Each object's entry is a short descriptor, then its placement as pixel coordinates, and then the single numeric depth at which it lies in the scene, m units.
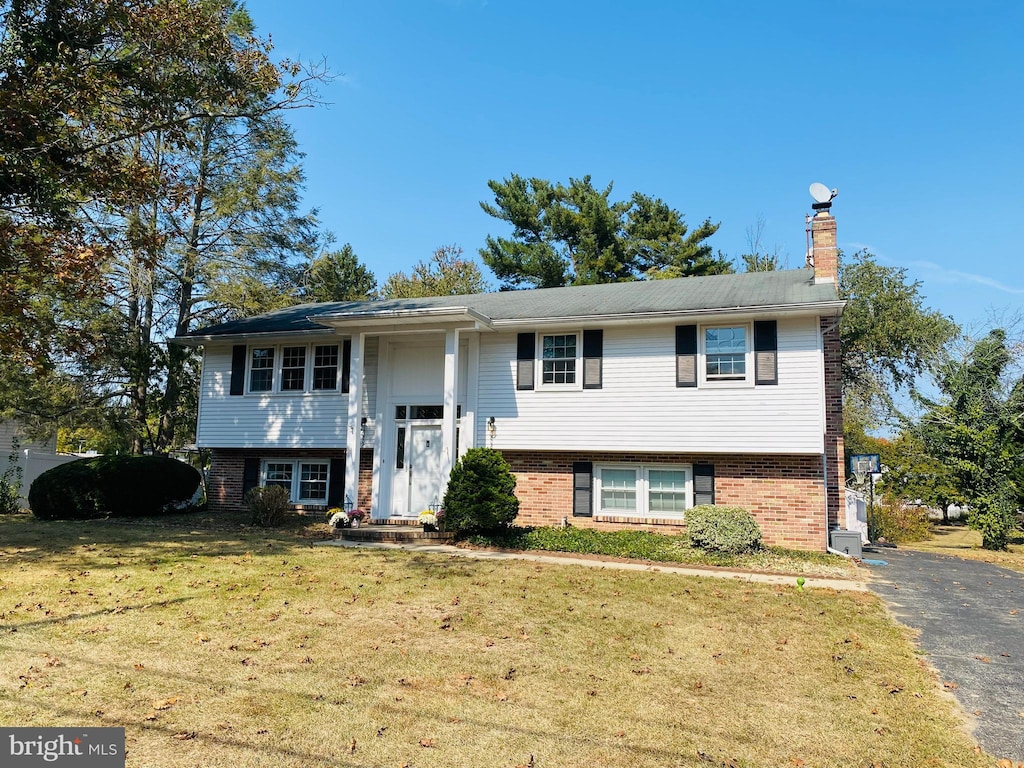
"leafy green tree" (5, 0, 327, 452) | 12.33
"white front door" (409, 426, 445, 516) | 14.83
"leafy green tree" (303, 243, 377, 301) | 32.72
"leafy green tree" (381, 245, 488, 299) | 35.75
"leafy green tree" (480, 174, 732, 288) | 32.75
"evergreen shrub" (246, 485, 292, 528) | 14.76
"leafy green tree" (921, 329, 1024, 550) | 16.75
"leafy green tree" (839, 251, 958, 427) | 28.22
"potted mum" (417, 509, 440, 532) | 13.11
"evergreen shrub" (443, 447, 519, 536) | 12.48
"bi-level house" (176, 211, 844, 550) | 12.90
